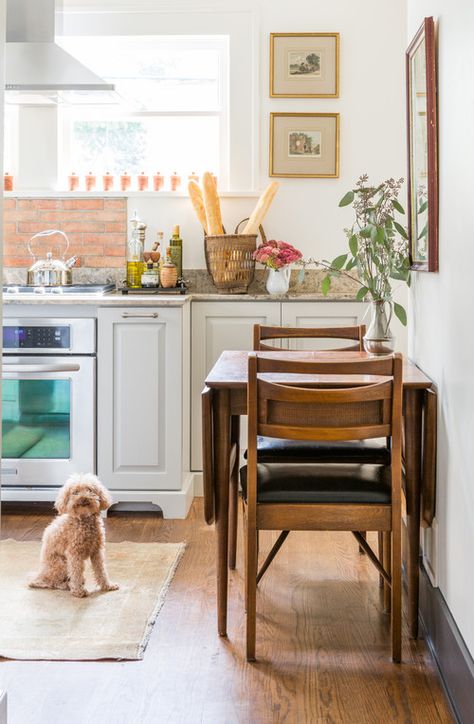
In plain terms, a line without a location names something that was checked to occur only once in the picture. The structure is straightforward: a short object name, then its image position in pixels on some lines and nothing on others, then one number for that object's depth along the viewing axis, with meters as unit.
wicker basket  4.49
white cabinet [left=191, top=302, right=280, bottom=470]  4.41
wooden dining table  2.60
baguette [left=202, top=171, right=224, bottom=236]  4.47
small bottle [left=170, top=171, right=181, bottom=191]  4.88
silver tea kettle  4.64
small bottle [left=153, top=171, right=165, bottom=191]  4.87
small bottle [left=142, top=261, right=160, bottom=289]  4.56
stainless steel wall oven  4.07
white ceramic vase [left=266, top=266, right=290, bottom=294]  4.48
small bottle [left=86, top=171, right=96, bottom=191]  4.87
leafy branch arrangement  3.07
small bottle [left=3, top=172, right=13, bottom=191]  4.86
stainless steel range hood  3.89
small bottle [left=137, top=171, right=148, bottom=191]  4.89
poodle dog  2.96
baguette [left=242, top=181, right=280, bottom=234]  4.55
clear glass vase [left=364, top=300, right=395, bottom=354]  3.15
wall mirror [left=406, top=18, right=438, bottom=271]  2.60
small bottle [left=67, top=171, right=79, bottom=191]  4.89
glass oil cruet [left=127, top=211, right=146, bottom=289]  4.66
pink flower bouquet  4.39
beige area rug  2.60
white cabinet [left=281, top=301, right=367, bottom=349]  4.36
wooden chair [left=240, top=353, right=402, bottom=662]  2.43
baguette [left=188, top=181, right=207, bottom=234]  4.64
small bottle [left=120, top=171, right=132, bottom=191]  4.91
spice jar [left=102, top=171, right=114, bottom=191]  4.89
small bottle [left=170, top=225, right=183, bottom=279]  4.72
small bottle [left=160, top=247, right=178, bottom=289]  4.55
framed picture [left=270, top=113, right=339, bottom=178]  4.72
